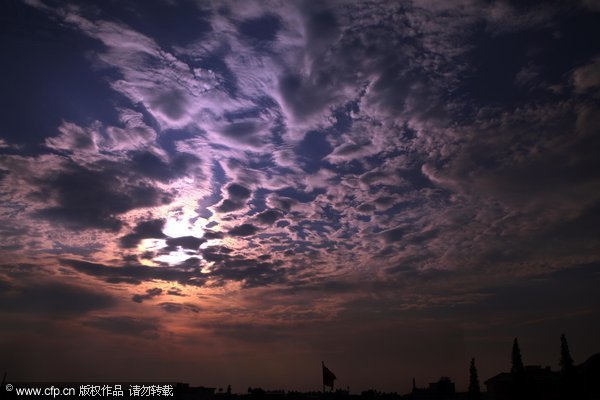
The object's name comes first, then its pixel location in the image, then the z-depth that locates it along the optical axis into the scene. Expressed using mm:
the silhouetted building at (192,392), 83500
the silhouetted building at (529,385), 56125
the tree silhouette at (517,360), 56375
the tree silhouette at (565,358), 52125
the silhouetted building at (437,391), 86500
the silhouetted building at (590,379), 51344
